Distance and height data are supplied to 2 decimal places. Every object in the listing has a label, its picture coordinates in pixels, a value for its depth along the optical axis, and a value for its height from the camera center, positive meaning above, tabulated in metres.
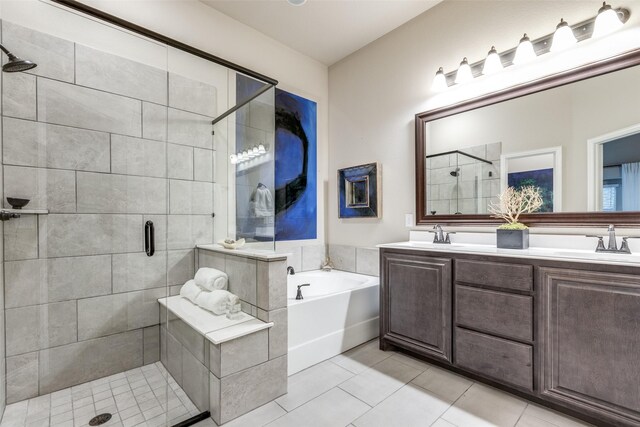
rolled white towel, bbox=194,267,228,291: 2.01 -0.47
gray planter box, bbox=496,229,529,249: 1.90 -0.18
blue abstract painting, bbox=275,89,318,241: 3.09 +0.51
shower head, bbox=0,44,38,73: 1.60 +0.85
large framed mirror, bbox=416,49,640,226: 1.72 +0.44
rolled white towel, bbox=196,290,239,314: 1.87 -0.57
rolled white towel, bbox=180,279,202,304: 2.08 -0.57
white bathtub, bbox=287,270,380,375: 2.11 -0.88
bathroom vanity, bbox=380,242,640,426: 1.38 -0.63
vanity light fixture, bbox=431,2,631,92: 1.70 +1.12
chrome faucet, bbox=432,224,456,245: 2.41 -0.21
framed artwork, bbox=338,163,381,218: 3.02 +0.23
